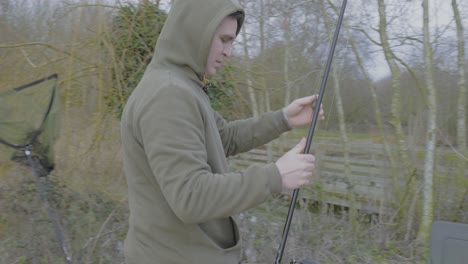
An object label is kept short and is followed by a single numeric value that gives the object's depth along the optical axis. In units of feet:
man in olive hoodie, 3.74
